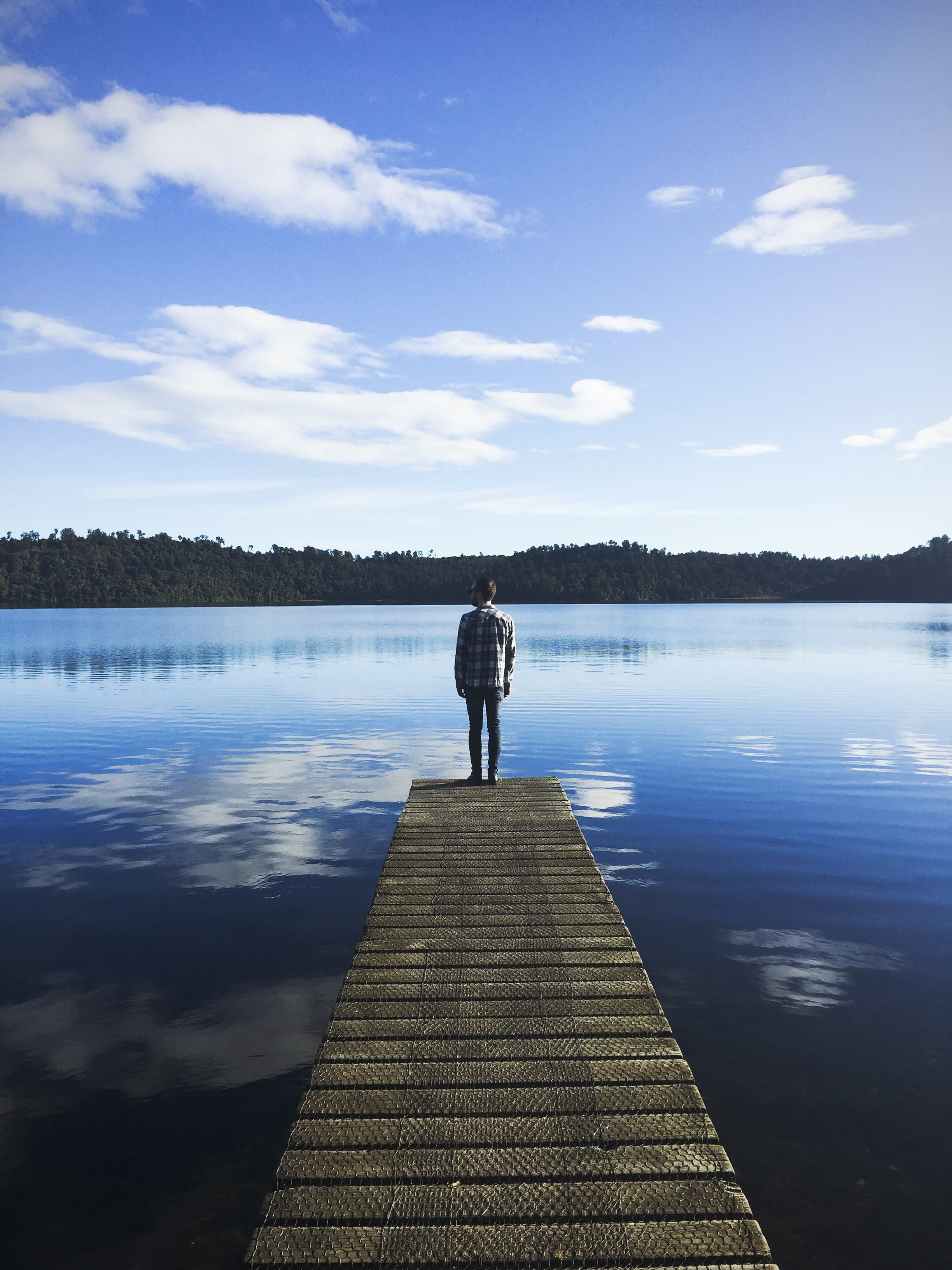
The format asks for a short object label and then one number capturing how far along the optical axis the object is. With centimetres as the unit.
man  1051
